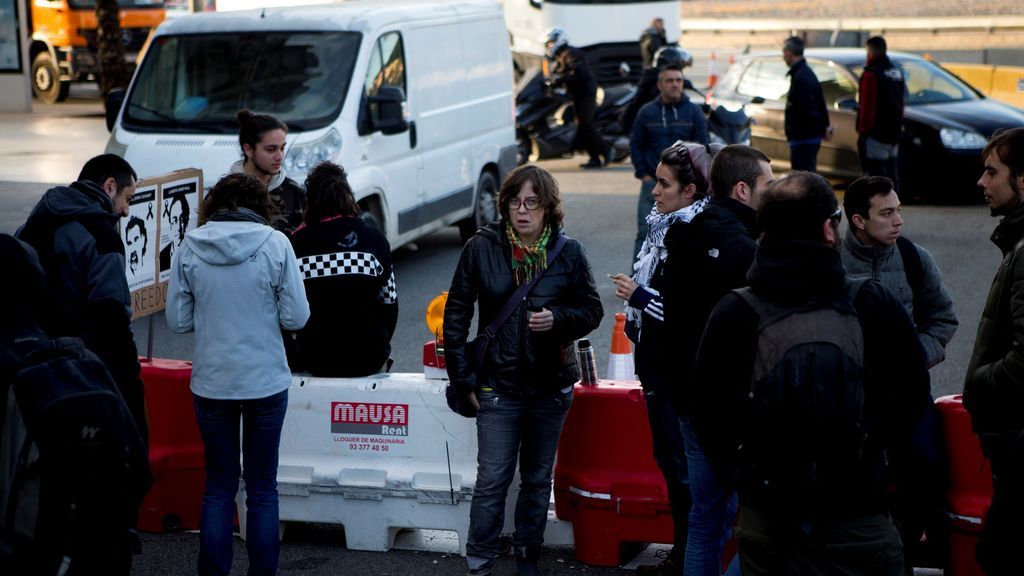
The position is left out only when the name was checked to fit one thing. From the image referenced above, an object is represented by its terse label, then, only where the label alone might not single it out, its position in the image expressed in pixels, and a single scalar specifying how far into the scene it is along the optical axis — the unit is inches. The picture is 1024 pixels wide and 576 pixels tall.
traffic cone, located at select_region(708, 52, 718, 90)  1010.7
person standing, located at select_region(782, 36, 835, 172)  506.9
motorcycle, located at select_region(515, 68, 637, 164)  705.6
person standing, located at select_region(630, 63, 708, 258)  400.2
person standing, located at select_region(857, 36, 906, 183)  516.7
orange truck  1030.4
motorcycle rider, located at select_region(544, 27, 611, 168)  685.9
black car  562.3
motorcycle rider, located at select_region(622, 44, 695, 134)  437.4
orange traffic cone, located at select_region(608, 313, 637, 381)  256.1
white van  396.5
